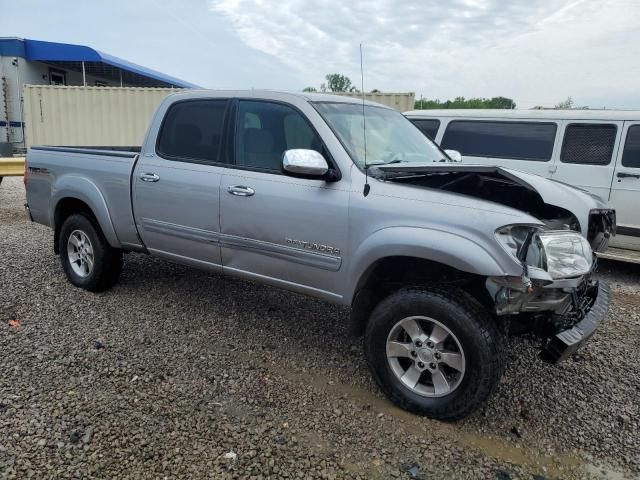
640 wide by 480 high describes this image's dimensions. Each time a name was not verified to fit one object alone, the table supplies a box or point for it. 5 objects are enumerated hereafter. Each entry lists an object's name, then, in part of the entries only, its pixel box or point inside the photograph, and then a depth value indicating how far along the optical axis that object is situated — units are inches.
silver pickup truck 108.3
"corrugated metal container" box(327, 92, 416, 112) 445.1
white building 681.6
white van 240.7
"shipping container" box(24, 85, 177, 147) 553.3
